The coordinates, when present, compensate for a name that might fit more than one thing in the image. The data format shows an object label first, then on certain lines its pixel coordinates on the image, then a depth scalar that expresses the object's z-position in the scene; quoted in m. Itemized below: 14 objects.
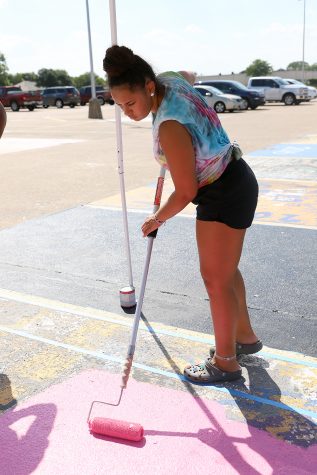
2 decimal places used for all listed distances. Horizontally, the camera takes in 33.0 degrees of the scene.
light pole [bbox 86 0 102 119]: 25.42
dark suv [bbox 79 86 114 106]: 39.12
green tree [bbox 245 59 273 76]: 120.76
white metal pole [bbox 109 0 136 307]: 3.45
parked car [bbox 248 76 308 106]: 32.56
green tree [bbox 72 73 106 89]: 121.82
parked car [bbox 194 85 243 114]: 26.50
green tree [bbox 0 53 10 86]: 99.69
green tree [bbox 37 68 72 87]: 106.88
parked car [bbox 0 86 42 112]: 37.56
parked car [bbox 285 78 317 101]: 33.41
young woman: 2.38
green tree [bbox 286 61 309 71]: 135.75
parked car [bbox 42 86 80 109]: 39.34
